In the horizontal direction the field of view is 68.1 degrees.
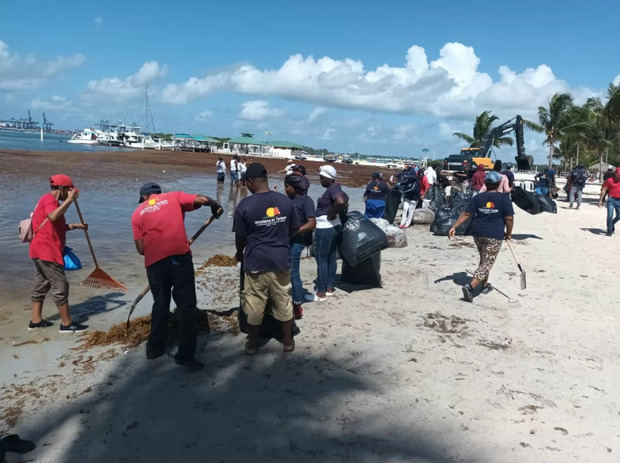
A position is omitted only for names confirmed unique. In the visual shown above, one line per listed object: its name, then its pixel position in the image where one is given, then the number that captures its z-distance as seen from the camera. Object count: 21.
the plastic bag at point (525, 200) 10.26
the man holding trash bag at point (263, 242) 3.82
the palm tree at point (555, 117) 38.91
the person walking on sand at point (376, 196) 8.78
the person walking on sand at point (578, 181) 16.68
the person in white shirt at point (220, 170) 22.41
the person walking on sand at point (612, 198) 10.84
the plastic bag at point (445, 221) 10.73
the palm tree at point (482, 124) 47.12
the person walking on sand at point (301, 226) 4.62
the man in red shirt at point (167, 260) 3.74
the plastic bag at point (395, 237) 9.18
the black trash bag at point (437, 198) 13.93
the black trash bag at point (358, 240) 5.70
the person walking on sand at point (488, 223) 5.92
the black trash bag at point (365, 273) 6.24
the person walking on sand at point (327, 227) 5.43
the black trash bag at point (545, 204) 11.25
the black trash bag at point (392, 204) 11.89
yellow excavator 25.28
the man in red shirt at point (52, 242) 4.36
